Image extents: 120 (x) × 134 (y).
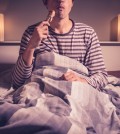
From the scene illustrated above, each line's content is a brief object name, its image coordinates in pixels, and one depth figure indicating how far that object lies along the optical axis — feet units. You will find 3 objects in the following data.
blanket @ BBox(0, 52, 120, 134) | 2.03
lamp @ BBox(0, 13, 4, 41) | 5.82
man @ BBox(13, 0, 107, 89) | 3.96
